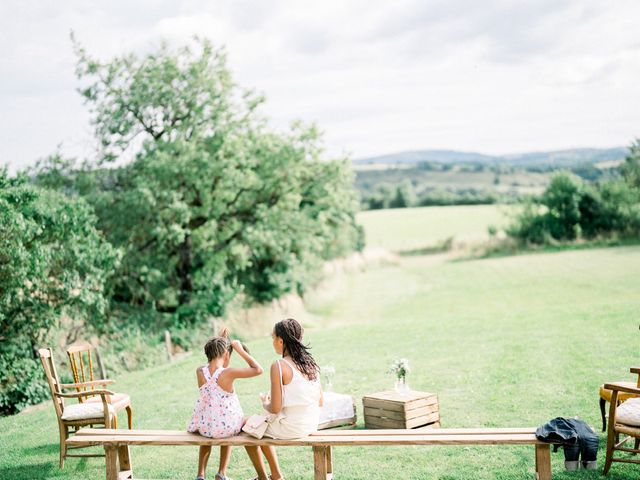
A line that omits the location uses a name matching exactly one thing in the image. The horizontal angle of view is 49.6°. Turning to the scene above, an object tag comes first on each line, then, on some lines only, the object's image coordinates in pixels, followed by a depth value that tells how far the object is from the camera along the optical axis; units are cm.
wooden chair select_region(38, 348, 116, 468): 790
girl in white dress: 632
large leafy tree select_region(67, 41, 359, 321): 2269
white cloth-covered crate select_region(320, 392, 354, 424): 938
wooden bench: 617
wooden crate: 876
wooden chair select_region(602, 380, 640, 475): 655
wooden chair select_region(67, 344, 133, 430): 830
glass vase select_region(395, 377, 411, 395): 927
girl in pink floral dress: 656
